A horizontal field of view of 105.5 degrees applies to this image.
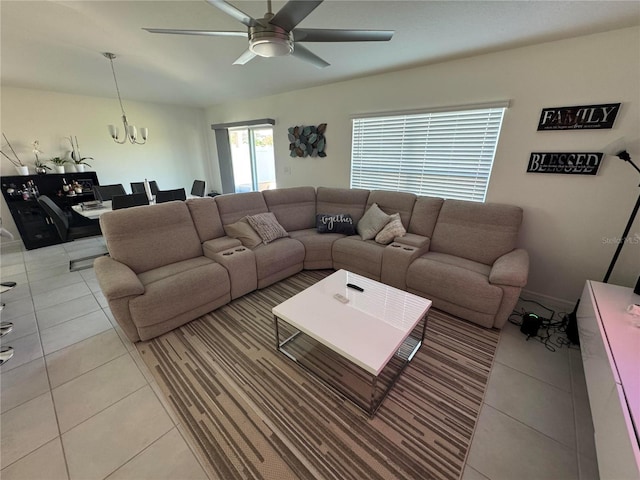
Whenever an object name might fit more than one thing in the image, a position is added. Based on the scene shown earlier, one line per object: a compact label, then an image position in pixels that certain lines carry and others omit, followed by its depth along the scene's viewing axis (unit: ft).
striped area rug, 4.06
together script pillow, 10.73
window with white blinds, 8.61
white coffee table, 4.64
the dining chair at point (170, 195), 11.10
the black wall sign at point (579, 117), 6.52
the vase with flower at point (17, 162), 12.26
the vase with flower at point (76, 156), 13.83
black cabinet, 12.16
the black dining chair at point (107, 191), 12.39
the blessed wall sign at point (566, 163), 6.88
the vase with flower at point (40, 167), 12.77
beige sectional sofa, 6.58
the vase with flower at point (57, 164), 13.21
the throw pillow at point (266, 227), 9.48
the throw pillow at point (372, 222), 9.84
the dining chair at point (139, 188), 14.08
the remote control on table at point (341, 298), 6.08
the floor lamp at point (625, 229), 5.85
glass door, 16.30
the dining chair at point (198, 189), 14.89
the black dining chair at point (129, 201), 10.09
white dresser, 3.01
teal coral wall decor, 12.60
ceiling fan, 4.16
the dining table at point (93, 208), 10.20
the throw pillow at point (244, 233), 9.14
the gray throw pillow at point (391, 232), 9.35
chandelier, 10.85
